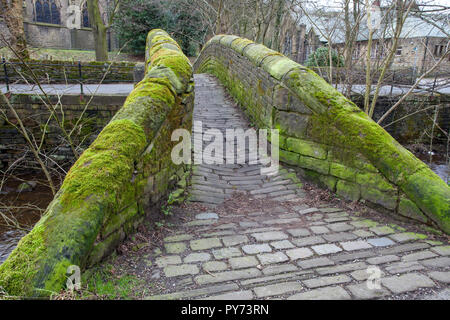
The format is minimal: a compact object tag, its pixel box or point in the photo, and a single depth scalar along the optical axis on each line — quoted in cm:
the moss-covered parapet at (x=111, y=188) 216
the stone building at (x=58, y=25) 2634
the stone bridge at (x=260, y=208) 244
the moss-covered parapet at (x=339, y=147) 354
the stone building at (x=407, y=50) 2362
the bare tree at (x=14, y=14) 1053
